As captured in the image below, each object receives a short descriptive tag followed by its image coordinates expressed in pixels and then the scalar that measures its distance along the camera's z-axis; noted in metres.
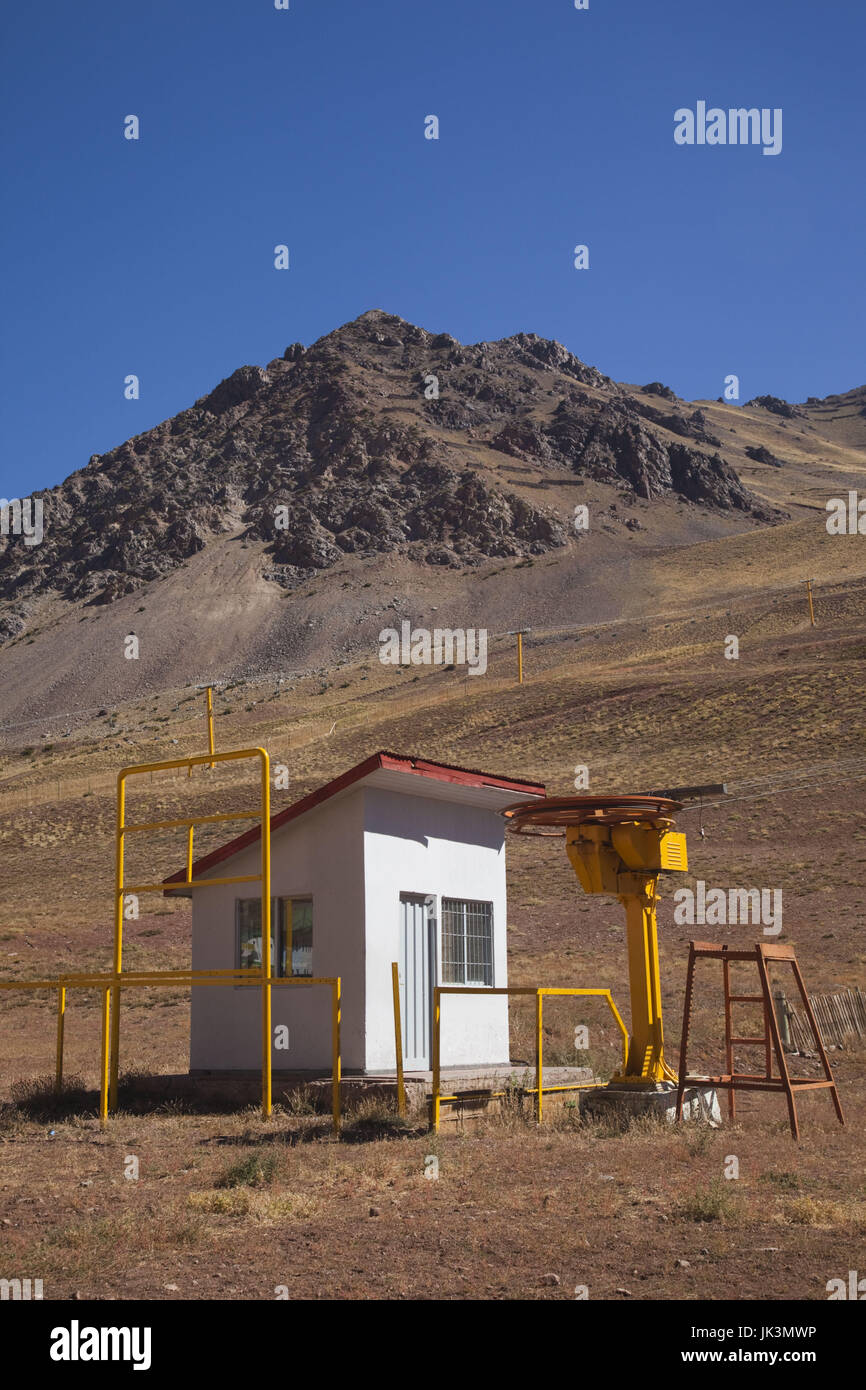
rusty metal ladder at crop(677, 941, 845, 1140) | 11.82
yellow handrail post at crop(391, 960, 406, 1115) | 12.74
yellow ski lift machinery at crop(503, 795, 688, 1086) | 13.13
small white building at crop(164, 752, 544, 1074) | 14.81
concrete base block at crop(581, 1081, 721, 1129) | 12.62
